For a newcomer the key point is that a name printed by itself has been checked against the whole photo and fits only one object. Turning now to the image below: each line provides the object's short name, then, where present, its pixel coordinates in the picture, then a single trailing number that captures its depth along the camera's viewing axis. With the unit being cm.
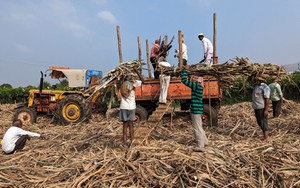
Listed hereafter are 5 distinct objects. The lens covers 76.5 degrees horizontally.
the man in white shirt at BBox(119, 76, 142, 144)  387
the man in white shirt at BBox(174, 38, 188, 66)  606
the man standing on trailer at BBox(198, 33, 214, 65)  586
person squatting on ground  362
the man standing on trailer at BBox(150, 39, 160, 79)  576
